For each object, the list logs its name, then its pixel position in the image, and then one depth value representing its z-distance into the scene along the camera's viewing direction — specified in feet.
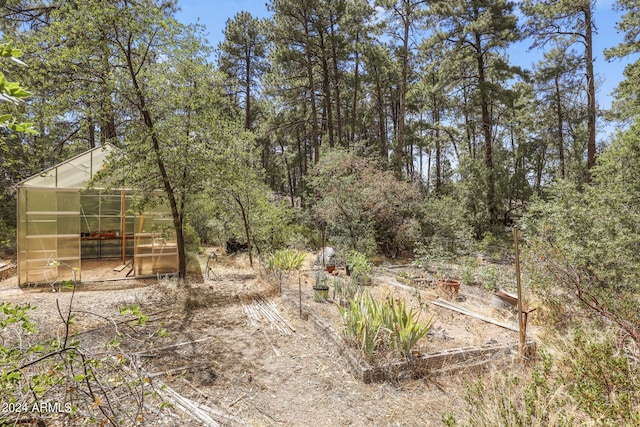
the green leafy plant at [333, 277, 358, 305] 19.71
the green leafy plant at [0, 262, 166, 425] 5.32
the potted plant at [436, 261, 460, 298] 21.70
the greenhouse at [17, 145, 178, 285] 23.97
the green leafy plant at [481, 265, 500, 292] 22.76
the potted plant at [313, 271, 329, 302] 20.72
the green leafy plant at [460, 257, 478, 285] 25.25
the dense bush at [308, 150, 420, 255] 36.14
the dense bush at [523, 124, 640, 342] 14.55
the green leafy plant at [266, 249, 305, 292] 27.30
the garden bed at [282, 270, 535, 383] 12.22
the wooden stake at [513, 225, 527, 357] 12.59
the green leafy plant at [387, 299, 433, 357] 12.62
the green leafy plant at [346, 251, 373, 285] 22.93
